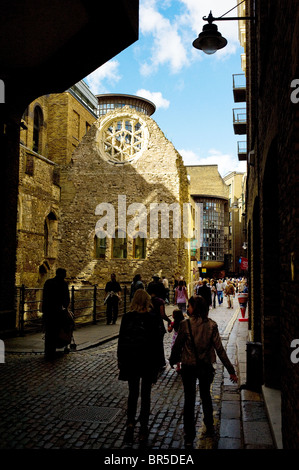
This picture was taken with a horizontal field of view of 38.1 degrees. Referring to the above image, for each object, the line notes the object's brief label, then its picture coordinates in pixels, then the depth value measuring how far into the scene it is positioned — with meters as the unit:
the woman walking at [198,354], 4.50
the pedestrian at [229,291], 22.51
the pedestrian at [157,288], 8.08
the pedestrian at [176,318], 6.79
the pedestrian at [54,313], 8.51
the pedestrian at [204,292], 11.65
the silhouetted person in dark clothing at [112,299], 14.34
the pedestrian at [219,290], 24.84
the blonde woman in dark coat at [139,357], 4.46
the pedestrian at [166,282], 22.23
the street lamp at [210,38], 6.99
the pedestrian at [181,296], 14.91
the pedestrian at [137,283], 12.93
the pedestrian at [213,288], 22.82
